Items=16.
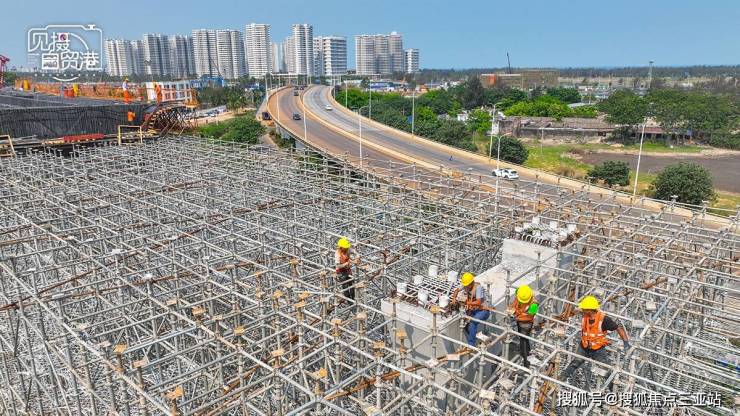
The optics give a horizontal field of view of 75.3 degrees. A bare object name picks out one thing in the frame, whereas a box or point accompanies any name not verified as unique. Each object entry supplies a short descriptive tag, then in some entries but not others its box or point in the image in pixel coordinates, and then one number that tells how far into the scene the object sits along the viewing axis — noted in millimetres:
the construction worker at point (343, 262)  11531
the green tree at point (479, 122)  87188
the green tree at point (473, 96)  128500
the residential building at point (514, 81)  183762
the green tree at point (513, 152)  60000
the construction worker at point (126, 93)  44431
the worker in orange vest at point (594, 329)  8367
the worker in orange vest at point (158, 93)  39494
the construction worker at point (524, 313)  9016
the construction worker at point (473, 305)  9484
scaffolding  8023
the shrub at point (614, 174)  48250
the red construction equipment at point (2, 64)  76725
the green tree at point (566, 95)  138125
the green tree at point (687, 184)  39812
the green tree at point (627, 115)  84125
